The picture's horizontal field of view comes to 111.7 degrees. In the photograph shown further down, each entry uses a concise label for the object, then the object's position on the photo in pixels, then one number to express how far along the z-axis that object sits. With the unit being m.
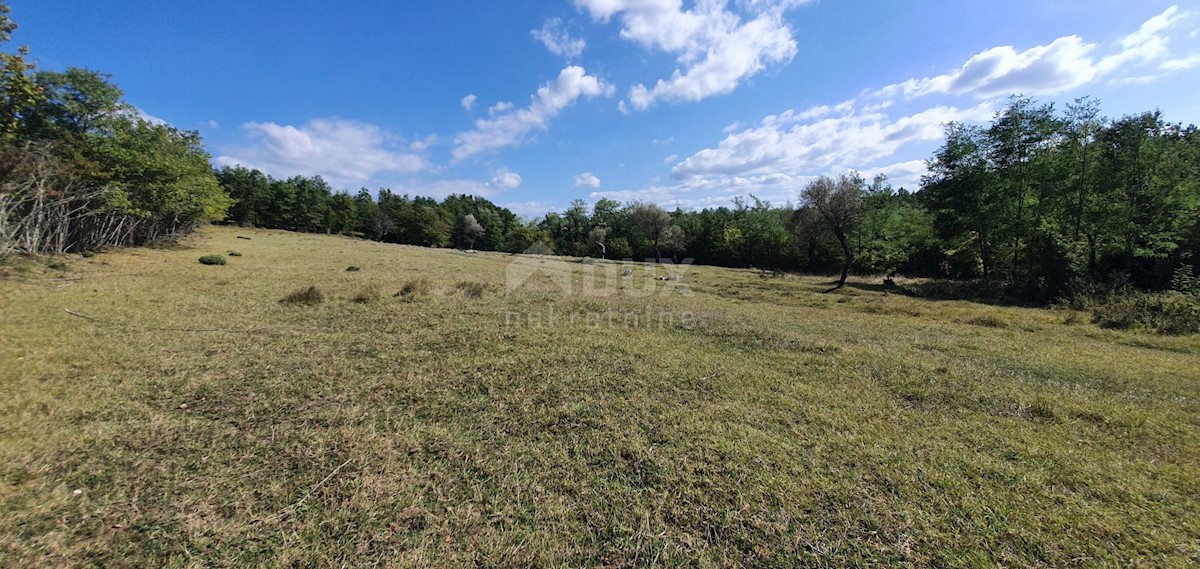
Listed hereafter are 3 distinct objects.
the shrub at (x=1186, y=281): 14.50
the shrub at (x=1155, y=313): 10.85
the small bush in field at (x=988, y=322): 12.16
